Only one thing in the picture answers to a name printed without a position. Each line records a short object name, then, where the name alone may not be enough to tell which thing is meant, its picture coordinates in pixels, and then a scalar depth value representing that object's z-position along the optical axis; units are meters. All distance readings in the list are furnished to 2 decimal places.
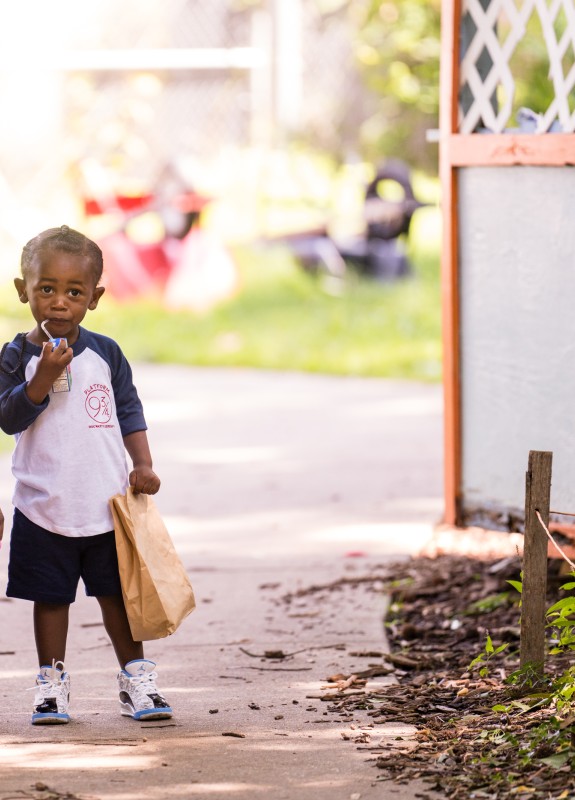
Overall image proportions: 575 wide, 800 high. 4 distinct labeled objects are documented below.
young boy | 7.75
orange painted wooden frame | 10.72
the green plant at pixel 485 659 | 8.34
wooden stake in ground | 7.90
